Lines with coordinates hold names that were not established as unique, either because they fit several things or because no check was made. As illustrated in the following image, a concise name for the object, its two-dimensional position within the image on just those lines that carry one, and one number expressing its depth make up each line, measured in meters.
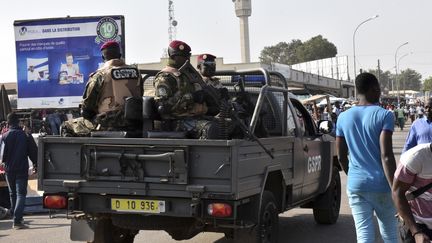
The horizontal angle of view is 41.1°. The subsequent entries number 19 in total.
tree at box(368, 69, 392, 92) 165.38
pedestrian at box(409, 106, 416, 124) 43.02
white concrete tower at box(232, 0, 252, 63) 94.94
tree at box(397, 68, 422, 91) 177.50
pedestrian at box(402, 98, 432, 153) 5.93
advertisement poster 17.84
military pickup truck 5.17
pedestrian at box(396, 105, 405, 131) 37.98
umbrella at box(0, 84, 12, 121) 16.84
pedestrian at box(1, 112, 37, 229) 9.35
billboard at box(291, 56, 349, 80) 79.06
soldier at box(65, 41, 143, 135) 6.13
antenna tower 81.31
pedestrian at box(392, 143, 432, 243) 3.46
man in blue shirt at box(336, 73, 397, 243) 4.51
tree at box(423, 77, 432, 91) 157.90
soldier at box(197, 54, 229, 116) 6.75
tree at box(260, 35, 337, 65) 116.44
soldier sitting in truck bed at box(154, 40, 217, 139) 5.77
